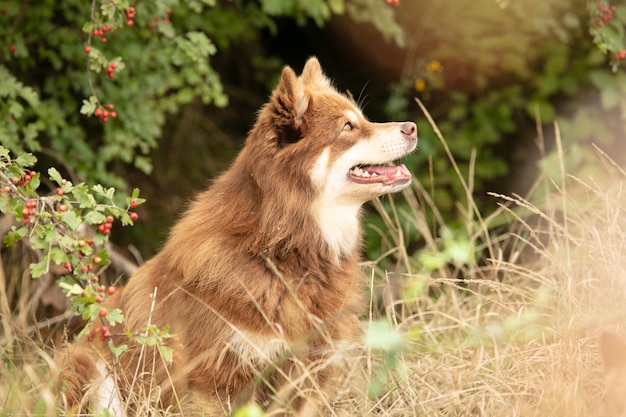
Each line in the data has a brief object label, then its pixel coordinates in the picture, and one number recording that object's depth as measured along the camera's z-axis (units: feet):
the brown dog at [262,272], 20.97
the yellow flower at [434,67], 41.66
